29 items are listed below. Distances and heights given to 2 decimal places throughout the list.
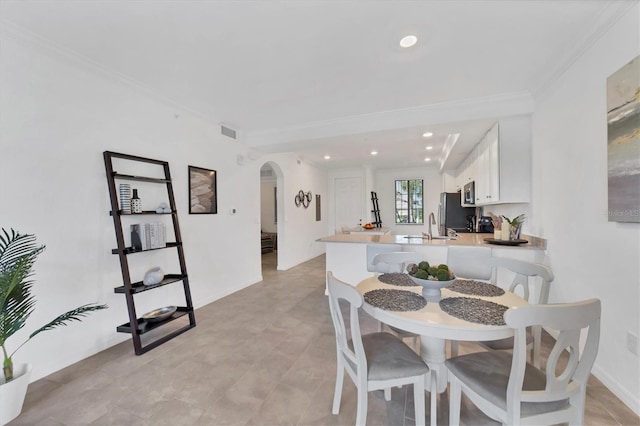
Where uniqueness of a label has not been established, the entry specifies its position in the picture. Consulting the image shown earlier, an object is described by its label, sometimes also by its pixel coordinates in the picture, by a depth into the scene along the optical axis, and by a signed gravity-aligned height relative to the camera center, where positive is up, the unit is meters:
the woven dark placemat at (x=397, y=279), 2.00 -0.56
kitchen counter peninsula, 3.00 -0.53
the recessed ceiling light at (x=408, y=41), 2.05 +1.28
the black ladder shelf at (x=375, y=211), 8.31 -0.11
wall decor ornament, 6.42 +0.26
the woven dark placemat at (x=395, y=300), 1.54 -0.57
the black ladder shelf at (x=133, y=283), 2.45 -0.69
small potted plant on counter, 3.15 -0.28
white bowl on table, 1.63 -0.51
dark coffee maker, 4.77 -0.36
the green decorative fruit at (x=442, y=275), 1.64 -0.42
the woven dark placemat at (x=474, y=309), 1.36 -0.58
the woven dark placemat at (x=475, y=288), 1.77 -0.57
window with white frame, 8.42 +0.16
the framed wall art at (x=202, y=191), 3.52 +0.29
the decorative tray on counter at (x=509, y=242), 3.01 -0.43
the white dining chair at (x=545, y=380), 1.06 -0.78
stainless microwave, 4.51 +0.20
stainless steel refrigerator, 5.74 -0.17
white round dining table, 1.29 -0.60
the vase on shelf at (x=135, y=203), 2.62 +0.10
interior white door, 8.20 +0.24
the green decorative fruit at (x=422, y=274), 1.68 -0.42
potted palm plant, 1.61 -0.58
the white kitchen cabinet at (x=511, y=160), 3.17 +0.52
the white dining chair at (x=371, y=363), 1.40 -0.85
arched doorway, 7.94 -0.20
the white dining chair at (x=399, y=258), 2.39 -0.45
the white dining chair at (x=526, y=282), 1.72 -0.58
